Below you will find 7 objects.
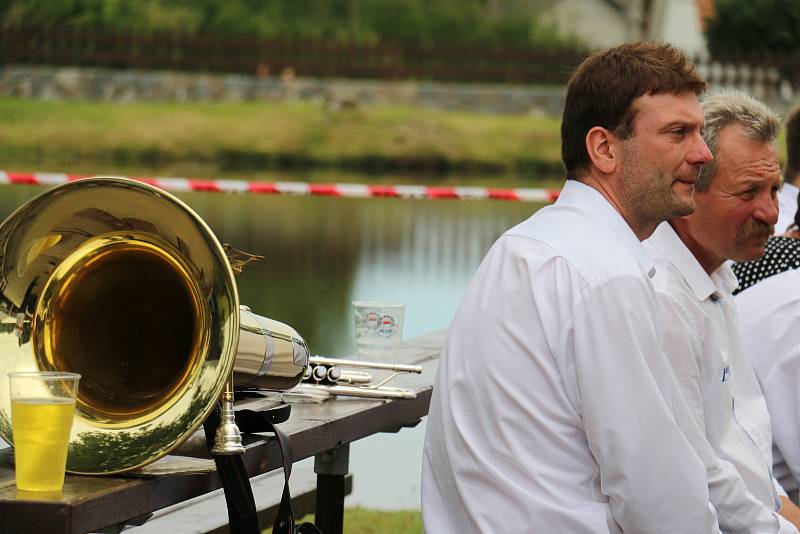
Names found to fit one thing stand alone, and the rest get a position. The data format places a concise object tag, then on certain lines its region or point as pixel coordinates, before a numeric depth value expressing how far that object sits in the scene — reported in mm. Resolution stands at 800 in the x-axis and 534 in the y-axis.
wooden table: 3863
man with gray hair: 4937
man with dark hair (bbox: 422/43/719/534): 4355
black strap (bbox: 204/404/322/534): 4332
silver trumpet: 5668
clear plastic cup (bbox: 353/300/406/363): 6738
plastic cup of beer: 3961
